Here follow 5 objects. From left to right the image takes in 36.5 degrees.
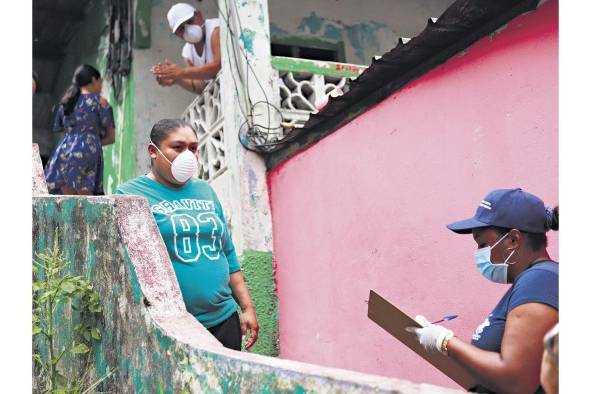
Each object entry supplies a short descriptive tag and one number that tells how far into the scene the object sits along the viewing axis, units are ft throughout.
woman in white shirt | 25.91
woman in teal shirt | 14.15
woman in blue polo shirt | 8.86
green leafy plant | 13.92
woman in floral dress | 24.93
